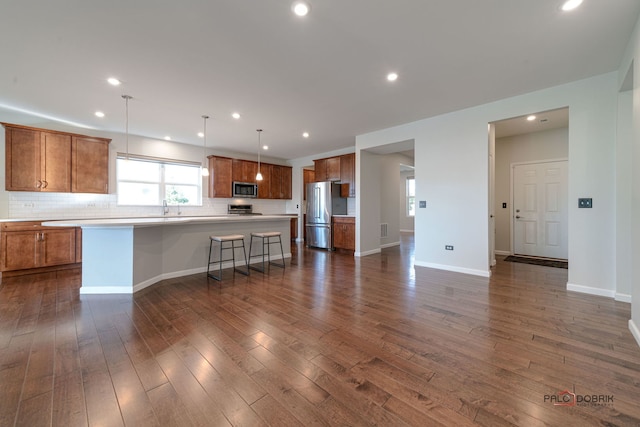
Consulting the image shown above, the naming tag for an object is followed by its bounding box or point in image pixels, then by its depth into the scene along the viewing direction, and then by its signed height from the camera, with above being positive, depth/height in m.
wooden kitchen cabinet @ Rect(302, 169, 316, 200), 8.58 +1.25
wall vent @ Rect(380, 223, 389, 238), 6.89 -0.46
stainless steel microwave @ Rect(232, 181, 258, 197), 7.12 +0.68
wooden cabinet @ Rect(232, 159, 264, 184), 7.15 +1.22
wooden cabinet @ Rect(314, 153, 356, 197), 6.39 +1.11
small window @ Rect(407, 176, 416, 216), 10.53 +0.70
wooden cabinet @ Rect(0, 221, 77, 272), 4.06 -0.55
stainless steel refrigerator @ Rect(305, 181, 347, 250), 6.69 +0.08
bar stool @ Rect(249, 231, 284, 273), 4.62 -0.60
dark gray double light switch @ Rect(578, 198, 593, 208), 3.17 +0.12
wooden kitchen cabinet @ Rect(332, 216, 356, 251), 6.32 -0.49
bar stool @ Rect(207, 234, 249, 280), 4.05 -0.64
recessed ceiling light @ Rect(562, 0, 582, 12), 2.01 +1.65
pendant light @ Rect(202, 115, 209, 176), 4.42 +1.68
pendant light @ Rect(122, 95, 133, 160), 3.69 +1.67
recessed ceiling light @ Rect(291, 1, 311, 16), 2.00 +1.63
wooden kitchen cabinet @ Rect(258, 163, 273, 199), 7.72 +0.92
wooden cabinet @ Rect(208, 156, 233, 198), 6.77 +0.98
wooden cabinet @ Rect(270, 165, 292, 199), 8.03 +0.99
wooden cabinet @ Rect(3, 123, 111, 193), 4.30 +0.94
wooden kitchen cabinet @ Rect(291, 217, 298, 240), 8.61 -0.54
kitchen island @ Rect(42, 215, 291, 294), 3.28 -0.54
